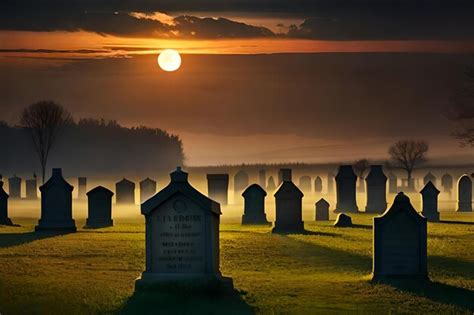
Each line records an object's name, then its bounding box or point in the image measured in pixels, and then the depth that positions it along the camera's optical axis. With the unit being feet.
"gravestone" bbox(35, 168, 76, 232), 133.39
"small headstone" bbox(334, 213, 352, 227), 151.33
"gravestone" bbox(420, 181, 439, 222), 166.61
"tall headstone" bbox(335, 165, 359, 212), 195.31
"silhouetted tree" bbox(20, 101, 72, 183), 270.67
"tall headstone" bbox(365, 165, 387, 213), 197.06
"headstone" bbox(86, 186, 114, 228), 148.46
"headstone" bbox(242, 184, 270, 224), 158.71
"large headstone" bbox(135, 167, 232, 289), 74.28
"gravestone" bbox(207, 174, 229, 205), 204.33
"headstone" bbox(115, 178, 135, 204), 214.90
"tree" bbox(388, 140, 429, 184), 289.72
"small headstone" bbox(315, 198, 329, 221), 178.50
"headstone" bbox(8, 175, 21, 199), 270.67
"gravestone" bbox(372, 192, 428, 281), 81.76
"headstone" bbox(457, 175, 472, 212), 199.11
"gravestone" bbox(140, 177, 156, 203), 218.38
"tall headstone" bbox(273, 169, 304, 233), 137.59
